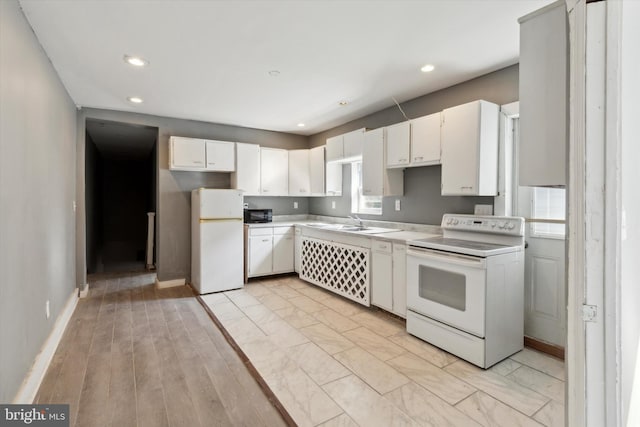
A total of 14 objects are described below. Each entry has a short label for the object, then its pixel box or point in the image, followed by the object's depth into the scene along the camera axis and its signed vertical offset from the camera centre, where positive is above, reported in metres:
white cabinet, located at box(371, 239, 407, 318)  3.11 -0.70
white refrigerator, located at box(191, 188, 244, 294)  4.17 -0.42
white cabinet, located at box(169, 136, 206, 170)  4.38 +0.80
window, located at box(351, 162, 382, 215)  4.62 +0.19
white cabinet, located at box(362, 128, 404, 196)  3.73 +0.45
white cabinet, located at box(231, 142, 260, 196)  4.80 +0.62
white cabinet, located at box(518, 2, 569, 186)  1.22 +0.46
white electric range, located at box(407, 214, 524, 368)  2.36 -0.66
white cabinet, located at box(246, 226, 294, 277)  4.63 -0.63
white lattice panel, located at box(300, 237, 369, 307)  3.61 -0.76
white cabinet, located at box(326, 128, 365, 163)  4.17 +0.88
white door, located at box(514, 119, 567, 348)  2.59 -0.45
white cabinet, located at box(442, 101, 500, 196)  2.75 +0.55
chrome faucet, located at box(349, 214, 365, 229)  4.37 -0.15
